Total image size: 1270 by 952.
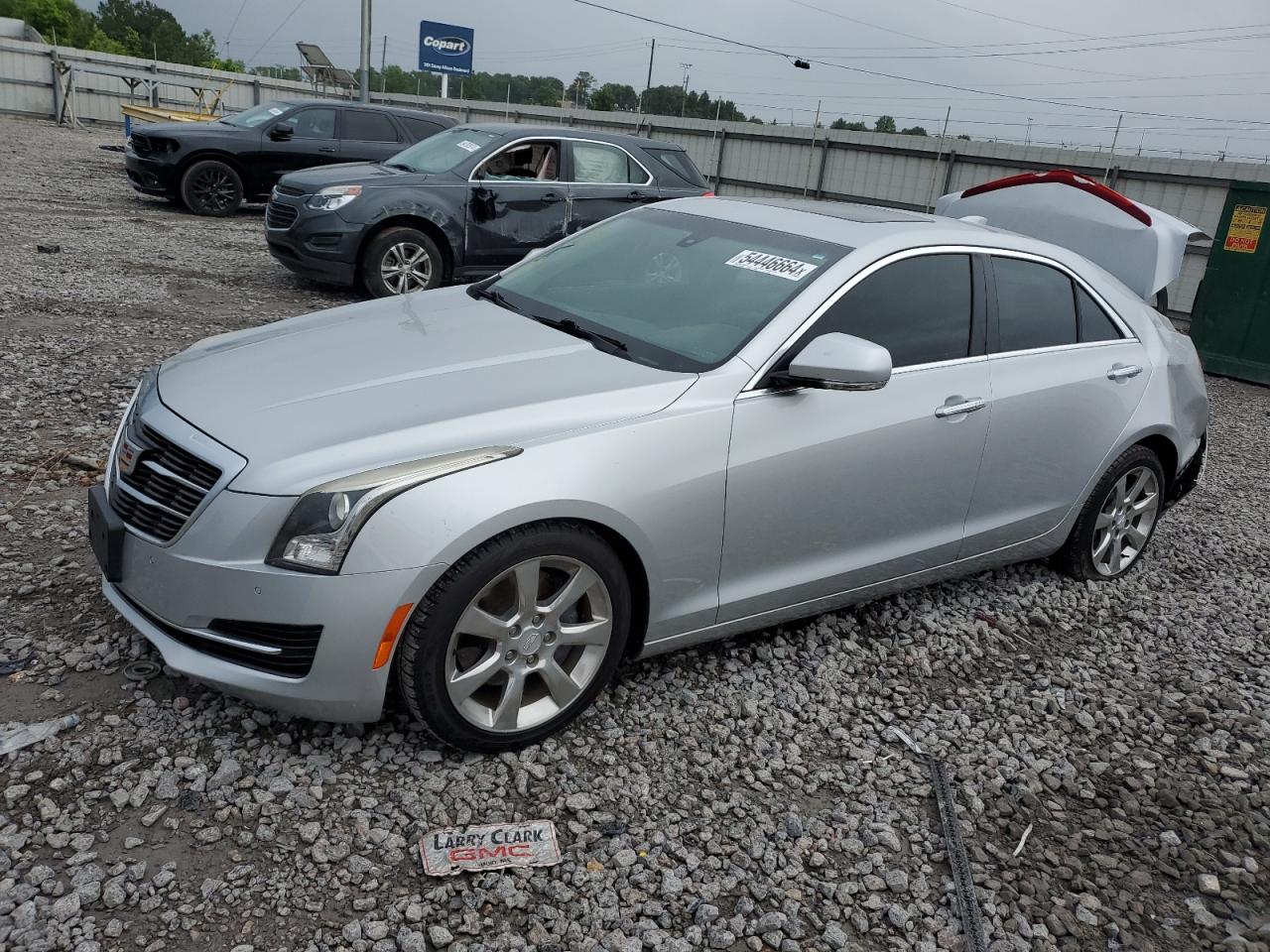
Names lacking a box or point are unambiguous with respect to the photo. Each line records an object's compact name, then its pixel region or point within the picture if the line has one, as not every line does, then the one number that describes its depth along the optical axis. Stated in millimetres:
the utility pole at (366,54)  22984
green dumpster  10281
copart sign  47031
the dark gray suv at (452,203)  9086
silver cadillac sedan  2732
